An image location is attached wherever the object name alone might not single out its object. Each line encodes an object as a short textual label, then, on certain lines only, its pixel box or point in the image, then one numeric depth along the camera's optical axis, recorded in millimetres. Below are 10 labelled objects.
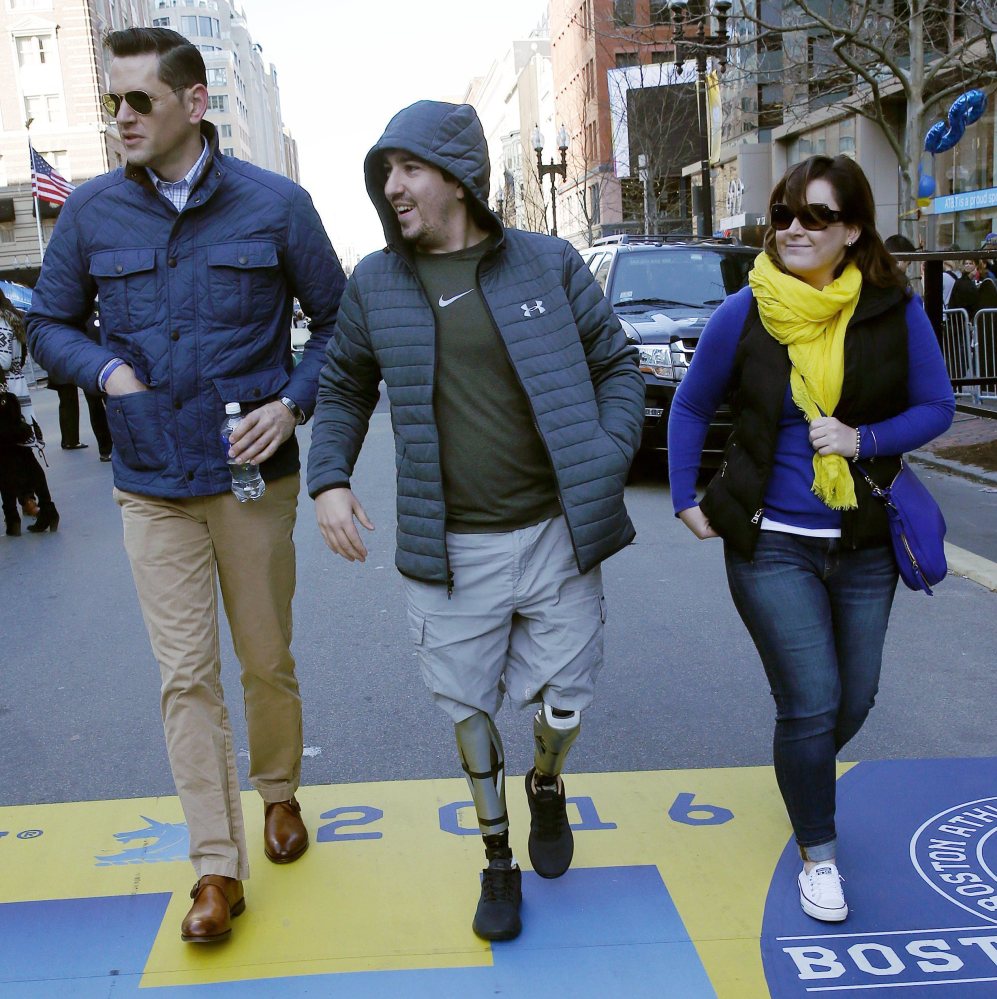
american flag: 31562
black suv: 10117
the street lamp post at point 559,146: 37938
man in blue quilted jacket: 3248
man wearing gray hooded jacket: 3074
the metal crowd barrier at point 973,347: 11828
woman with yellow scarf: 3109
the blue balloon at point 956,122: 17319
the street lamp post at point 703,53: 16902
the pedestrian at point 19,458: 9359
